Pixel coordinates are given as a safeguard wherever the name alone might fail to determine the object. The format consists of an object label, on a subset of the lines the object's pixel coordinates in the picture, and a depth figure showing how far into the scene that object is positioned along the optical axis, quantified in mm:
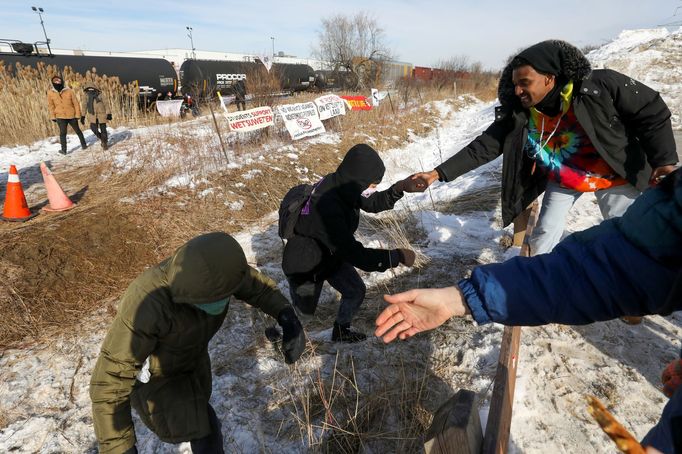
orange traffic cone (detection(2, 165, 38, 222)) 5289
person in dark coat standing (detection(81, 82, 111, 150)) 9398
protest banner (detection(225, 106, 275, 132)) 8035
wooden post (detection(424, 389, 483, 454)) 1030
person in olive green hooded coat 1575
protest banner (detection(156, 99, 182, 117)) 12859
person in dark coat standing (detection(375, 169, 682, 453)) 976
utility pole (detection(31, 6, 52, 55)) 35625
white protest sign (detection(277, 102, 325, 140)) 9688
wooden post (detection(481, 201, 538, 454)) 1232
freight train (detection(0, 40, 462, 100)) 12773
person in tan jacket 8805
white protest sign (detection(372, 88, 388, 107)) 13992
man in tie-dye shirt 2346
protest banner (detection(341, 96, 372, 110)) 12016
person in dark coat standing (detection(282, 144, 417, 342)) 2670
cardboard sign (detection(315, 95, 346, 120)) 10938
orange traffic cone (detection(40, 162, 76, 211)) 5617
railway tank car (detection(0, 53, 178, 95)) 12667
